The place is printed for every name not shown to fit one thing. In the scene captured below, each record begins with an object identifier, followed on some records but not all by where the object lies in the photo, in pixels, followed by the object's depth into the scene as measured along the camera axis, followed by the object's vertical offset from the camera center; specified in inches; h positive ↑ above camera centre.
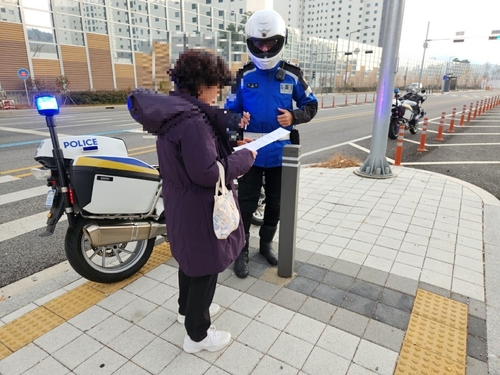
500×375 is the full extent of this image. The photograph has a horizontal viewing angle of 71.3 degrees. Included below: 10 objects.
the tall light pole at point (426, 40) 1644.9 +193.7
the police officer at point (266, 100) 109.0 -5.6
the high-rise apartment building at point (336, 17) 4180.6 +785.0
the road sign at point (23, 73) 808.1 +13.6
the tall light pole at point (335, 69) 2365.4 +88.9
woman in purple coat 62.5 -15.6
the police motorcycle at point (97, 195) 100.7 -33.5
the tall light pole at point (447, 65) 3714.8 +186.4
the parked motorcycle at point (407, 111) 428.8 -34.3
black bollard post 105.0 -38.6
